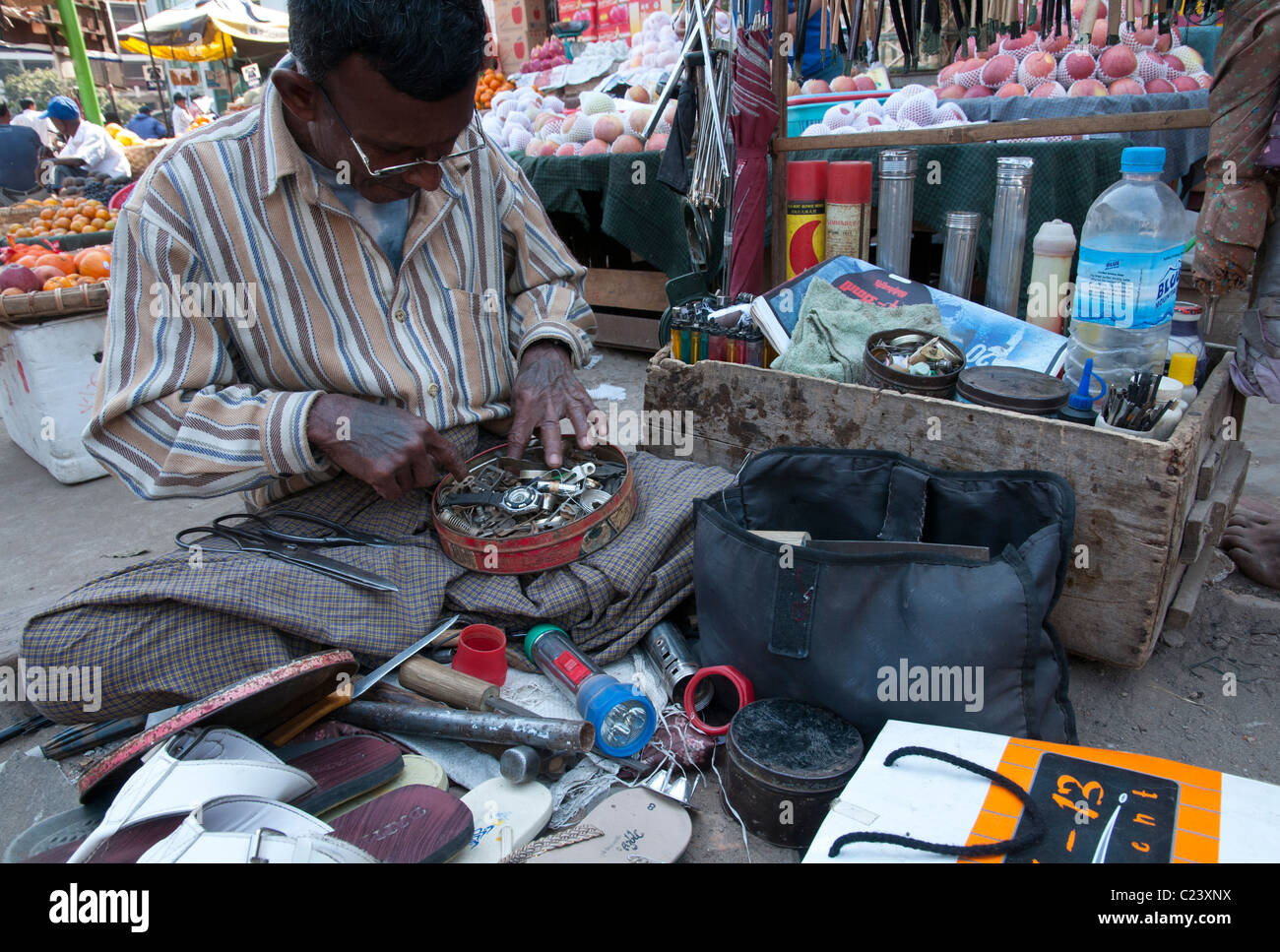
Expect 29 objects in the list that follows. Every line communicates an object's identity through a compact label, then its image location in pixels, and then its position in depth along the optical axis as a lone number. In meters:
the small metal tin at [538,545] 1.78
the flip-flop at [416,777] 1.46
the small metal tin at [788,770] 1.38
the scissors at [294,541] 1.70
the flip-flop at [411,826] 1.27
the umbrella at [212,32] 15.38
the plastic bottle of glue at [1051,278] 2.15
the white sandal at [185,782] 1.17
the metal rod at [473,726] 1.48
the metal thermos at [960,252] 2.31
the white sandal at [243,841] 1.05
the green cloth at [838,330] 2.05
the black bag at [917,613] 1.41
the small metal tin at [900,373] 1.85
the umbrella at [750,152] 2.68
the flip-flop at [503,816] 1.37
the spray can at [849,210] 2.46
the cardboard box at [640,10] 7.06
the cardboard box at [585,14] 7.50
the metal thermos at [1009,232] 2.22
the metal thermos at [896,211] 2.40
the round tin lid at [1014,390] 1.72
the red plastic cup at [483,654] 1.71
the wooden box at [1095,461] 1.60
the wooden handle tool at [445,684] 1.64
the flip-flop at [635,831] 1.35
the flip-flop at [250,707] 1.32
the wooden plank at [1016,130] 2.20
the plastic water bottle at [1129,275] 1.80
